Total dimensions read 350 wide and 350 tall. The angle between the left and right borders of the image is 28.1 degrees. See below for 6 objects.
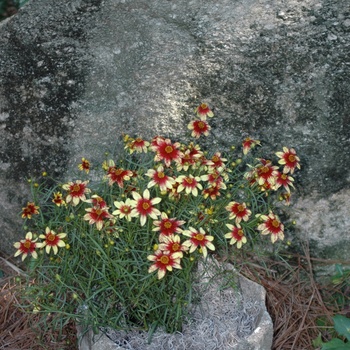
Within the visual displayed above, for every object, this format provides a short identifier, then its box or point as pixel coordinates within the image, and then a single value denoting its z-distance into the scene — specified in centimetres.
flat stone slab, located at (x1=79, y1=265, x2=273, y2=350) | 234
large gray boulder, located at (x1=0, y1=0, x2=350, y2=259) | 262
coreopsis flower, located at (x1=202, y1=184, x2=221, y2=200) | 245
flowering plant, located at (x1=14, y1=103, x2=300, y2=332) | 234
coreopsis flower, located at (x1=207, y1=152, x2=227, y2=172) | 251
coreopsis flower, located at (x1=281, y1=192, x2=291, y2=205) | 252
